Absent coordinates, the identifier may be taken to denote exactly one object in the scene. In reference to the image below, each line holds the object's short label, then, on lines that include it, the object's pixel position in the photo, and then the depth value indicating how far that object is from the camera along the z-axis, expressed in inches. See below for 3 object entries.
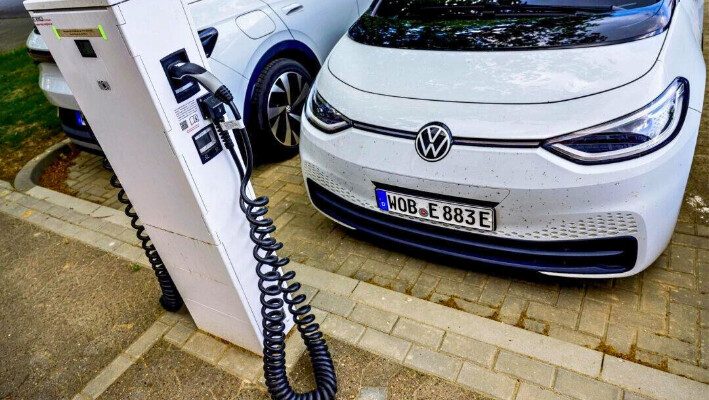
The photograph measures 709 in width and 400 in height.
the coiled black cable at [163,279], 99.2
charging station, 62.9
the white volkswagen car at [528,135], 81.7
